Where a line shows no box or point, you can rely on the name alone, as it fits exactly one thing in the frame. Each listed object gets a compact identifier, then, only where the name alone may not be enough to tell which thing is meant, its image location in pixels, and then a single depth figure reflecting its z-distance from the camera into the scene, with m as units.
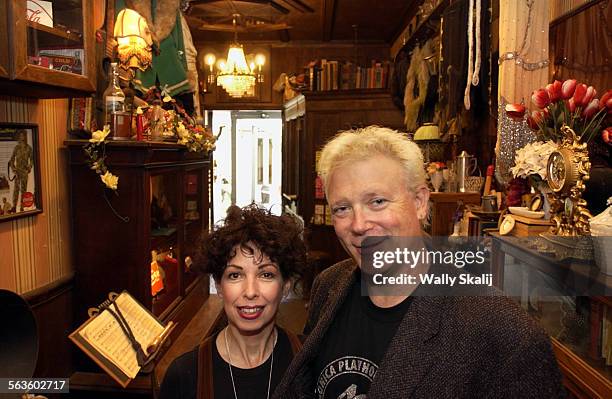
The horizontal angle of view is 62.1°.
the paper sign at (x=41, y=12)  1.42
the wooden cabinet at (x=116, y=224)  2.28
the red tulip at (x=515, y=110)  1.74
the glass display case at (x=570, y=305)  0.99
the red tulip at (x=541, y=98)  1.45
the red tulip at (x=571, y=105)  1.37
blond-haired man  0.76
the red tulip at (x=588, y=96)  1.34
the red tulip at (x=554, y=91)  1.42
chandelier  4.98
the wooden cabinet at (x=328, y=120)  5.43
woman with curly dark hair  1.22
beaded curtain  1.84
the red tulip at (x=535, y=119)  1.53
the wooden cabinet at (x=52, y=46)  1.33
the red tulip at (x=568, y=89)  1.39
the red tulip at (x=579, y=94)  1.35
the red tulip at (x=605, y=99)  1.32
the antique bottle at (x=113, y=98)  2.33
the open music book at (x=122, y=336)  1.38
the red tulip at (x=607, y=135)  1.25
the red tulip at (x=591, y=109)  1.34
